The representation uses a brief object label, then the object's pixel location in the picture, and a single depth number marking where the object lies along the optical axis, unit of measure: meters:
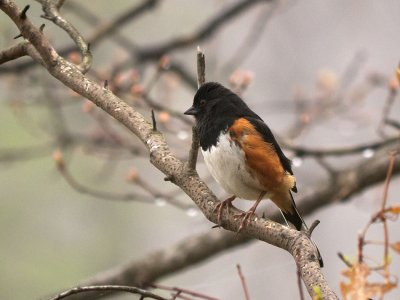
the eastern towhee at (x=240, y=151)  5.00
